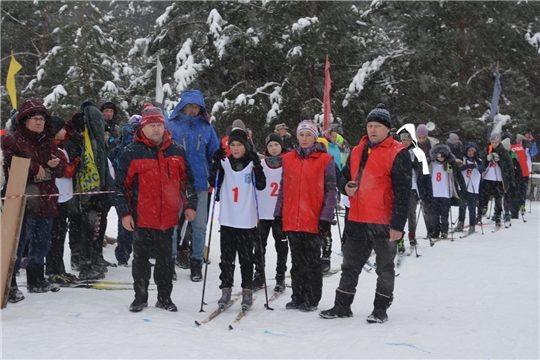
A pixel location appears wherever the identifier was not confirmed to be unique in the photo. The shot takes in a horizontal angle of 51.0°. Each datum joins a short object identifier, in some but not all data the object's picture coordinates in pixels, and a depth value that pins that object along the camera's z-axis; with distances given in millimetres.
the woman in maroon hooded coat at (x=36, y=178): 5906
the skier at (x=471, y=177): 12727
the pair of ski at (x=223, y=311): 5367
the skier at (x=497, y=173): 13570
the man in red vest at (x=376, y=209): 5469
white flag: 9909
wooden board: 5398
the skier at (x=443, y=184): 11312
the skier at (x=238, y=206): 6008
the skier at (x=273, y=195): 6820
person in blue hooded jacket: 7379
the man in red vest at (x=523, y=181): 15352
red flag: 17156
